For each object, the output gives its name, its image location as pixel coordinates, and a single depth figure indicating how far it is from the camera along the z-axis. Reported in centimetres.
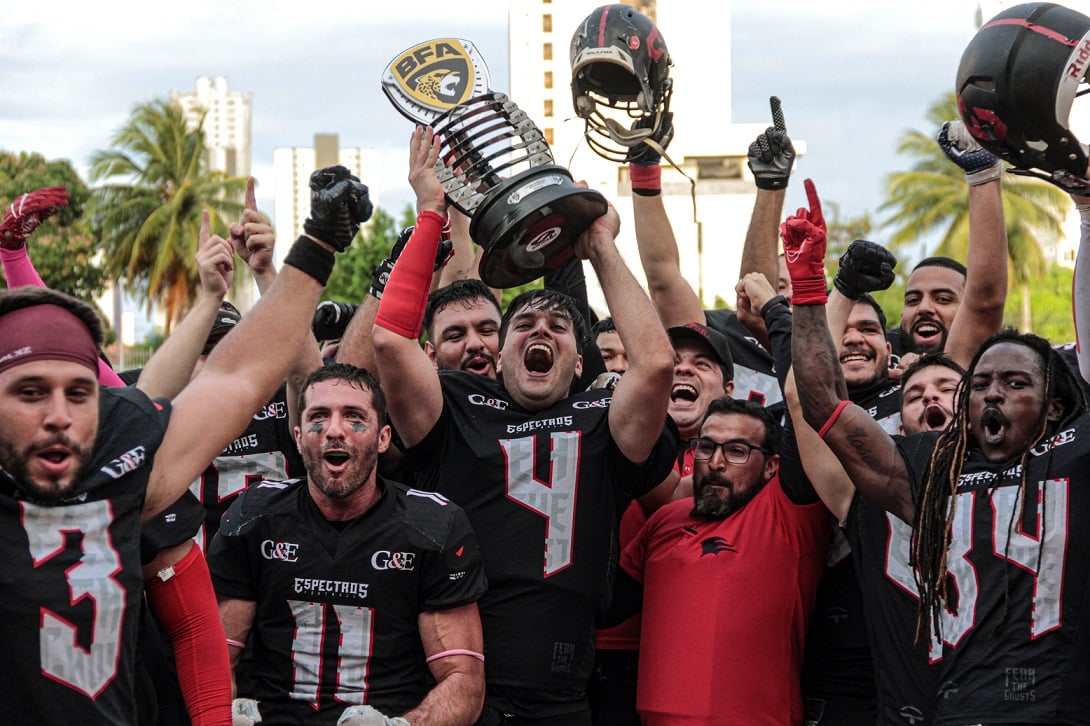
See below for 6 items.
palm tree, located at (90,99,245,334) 4284
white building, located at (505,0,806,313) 5691
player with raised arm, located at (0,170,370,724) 322
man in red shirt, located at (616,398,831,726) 477
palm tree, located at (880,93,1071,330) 4091
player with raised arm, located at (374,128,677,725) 470
